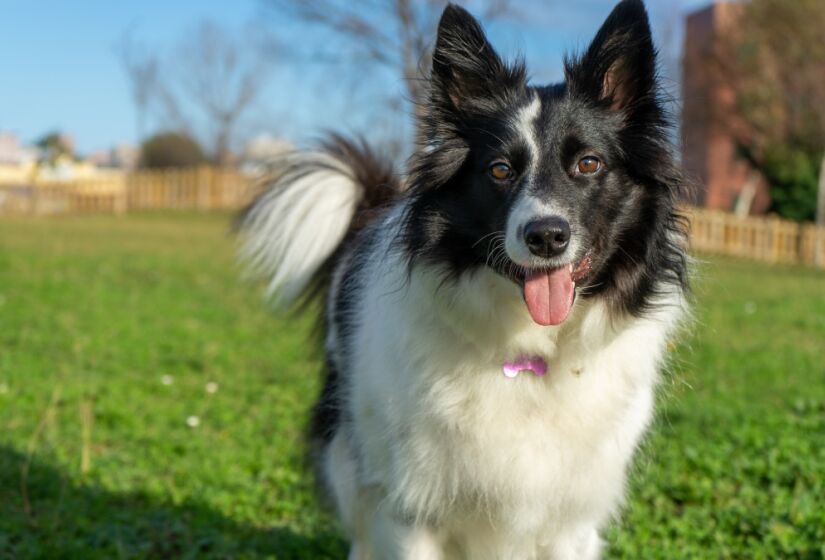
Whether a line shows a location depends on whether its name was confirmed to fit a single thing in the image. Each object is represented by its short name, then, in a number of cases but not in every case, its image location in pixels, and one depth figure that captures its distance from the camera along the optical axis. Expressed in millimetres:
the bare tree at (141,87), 43531
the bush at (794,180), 27062
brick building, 29828
